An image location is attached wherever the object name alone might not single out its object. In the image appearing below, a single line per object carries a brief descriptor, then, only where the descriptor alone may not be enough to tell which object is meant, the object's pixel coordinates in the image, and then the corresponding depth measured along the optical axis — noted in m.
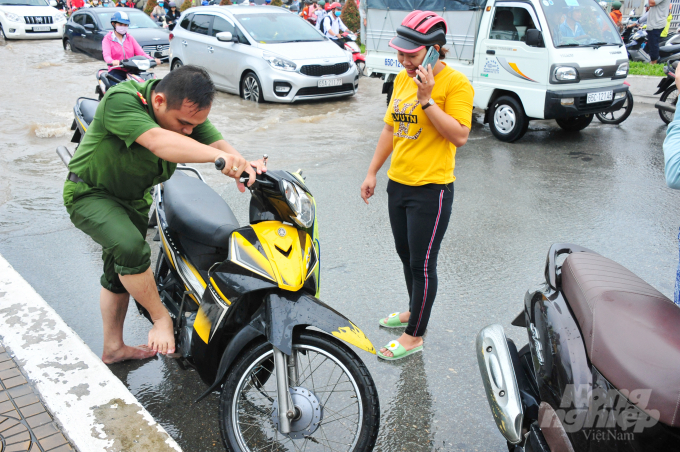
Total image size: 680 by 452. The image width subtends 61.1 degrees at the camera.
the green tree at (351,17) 22.34
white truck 7.95
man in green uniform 2.58
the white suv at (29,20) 19.80
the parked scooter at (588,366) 1.61
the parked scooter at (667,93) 9.02
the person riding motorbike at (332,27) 16.00
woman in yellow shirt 2.98
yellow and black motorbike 2.39
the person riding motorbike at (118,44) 9.32
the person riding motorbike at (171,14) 25.40
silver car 10.96
